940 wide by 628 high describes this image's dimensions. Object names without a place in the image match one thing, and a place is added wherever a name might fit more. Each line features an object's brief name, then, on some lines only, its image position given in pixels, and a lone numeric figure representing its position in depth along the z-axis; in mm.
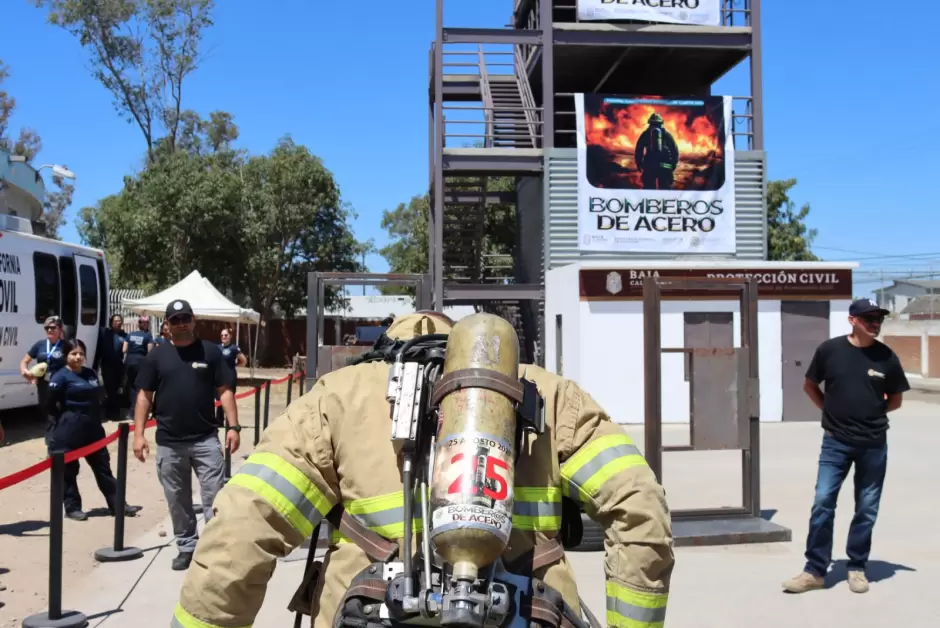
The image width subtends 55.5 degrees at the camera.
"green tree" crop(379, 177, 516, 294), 34250
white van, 13008
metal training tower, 18719
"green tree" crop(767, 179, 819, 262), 32562
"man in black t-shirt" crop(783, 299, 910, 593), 5672
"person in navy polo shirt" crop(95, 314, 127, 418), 15484
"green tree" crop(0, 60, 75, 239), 47812
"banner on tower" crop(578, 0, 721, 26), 18781
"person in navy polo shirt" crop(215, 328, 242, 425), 12884
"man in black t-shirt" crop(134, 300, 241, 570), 6062
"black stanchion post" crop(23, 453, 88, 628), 4898
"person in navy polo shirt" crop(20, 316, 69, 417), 9906
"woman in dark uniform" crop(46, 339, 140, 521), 7719
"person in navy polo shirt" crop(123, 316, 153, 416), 14516
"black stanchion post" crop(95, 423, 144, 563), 6609
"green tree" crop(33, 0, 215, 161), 38625
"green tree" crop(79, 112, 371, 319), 30703
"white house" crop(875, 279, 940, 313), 66100
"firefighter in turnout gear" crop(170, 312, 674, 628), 2014
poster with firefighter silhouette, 18781
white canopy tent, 21172
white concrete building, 16234
